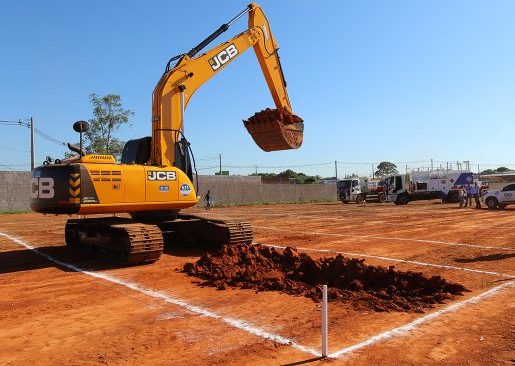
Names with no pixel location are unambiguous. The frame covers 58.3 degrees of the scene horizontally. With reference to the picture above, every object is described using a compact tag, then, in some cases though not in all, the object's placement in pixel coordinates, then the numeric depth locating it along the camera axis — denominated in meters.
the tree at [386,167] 121.00
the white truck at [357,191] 47.16
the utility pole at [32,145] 39.38
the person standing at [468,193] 33.56
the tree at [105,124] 40.94
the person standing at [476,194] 32.64
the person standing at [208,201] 40.13
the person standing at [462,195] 33.72
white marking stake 4.45
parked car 29.91
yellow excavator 9.45
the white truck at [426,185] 42.56
